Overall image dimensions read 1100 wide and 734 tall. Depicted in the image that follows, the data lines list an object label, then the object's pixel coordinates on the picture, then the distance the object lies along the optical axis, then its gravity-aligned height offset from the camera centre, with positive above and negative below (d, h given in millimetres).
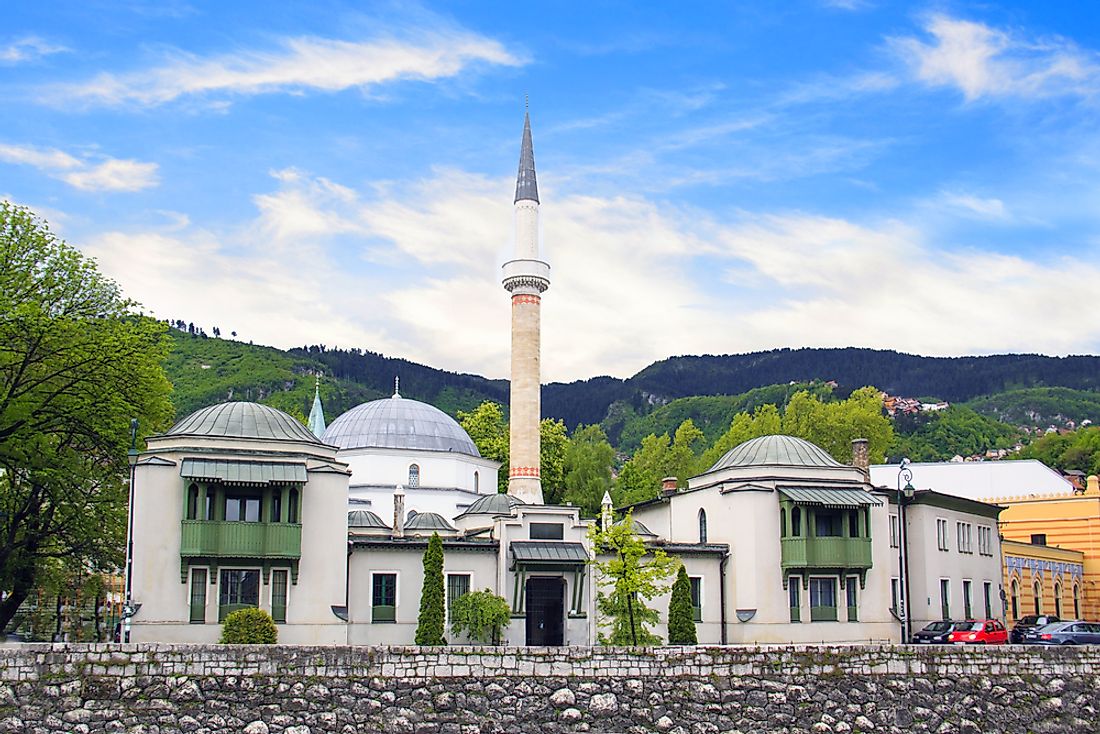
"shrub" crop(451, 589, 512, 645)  38656 -1714
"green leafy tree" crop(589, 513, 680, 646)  36406 -586
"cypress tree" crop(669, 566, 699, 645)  37125 -1616
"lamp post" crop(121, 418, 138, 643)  31234 +366
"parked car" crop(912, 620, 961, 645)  37688 -2260
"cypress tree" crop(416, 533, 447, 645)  36344 -1074
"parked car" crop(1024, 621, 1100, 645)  36875 -2260
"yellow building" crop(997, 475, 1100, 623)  51719 +353
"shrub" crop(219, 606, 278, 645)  32812 -1742
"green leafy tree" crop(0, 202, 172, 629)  35562 +5074
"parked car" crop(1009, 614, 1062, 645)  39438 -2268
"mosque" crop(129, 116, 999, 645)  35312 +548
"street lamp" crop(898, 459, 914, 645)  41188 -440
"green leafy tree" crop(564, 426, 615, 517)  75562 +5666
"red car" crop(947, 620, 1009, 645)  37000 -2213
